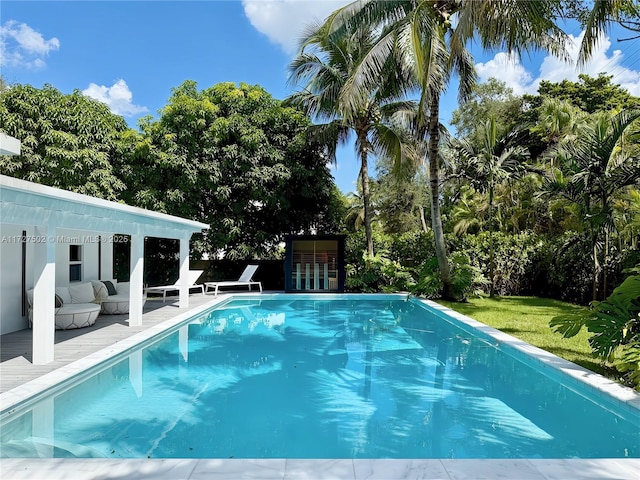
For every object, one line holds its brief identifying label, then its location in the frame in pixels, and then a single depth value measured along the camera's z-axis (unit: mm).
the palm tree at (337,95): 14648
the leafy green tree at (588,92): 23609
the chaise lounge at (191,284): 13262
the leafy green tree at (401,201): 29469
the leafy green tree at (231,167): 15586
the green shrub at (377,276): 15352
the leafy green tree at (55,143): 15203
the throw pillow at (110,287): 11266
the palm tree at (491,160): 12969
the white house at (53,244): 5449
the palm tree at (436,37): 8945
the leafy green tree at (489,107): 25531
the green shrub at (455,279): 12945
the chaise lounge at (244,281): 15588
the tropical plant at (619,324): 5070
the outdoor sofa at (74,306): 8227
